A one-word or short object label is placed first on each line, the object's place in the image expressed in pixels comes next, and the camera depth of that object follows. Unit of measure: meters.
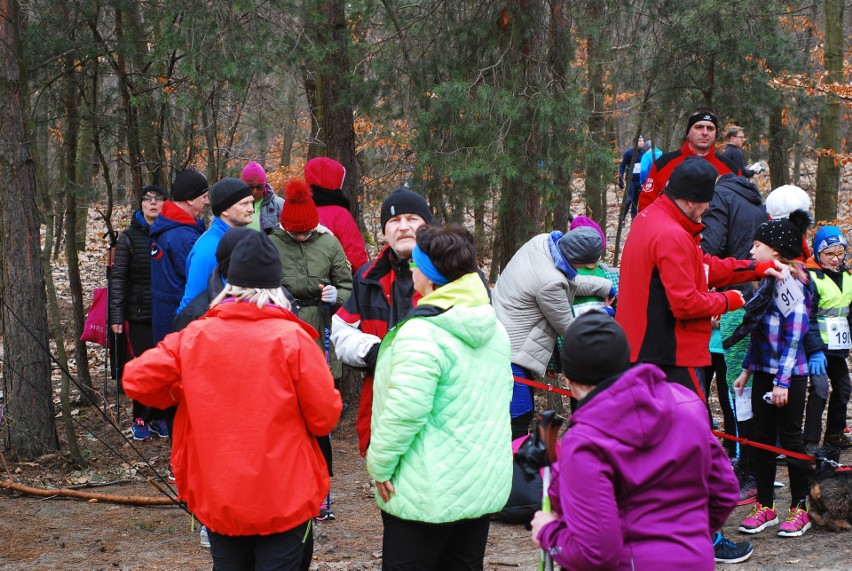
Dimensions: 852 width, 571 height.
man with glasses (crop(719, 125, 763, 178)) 8.02
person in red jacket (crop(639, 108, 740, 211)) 7.03
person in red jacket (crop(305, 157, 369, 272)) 7.13
